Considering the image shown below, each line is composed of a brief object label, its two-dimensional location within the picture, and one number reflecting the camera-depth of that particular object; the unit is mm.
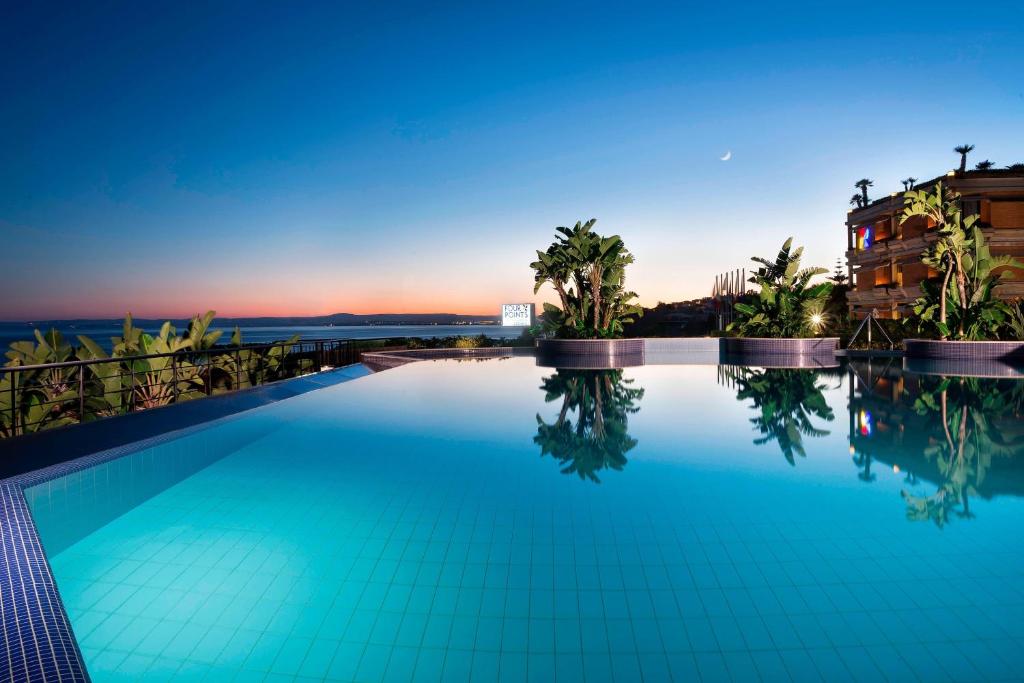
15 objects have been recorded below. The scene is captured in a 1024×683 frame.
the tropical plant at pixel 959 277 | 14336
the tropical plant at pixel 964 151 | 31703
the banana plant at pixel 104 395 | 7750
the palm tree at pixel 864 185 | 45031
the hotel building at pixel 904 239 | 25906
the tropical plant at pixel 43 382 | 7141
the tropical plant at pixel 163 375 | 8648
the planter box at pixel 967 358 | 12852
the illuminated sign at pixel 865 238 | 32344
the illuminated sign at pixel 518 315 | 23766
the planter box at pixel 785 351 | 16391
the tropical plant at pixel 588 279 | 17578
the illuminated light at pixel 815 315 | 17188
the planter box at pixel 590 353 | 16750
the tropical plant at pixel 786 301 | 17062
